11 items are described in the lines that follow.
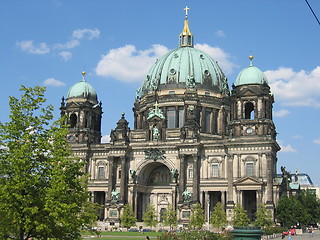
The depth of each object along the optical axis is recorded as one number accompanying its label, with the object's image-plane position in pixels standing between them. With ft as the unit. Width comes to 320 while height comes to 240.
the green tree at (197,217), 245.78
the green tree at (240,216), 246.29
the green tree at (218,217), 250.64
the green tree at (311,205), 330.98
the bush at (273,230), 208.95
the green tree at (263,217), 248.32
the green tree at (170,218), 267.80
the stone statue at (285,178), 292.81
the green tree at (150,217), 274.07
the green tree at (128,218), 272.92
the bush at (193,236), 128.47
